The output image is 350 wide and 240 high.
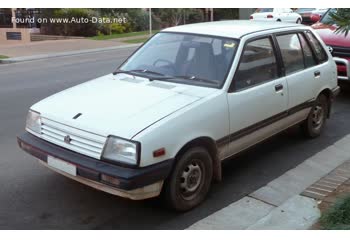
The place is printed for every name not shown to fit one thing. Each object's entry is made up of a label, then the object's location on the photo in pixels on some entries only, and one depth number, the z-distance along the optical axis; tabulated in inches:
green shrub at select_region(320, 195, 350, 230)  132.0
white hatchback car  146.2
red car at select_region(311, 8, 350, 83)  317.1
